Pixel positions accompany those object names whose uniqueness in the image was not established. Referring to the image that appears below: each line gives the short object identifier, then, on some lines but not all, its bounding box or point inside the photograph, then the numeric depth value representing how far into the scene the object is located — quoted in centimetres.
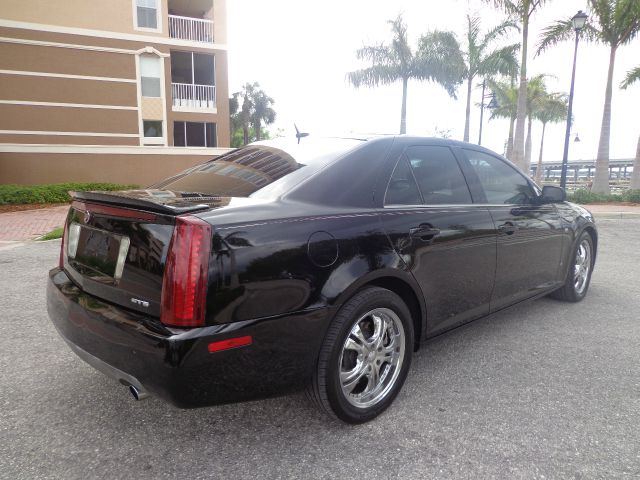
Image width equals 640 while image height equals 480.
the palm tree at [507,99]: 3241
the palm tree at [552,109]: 3809
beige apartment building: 1920
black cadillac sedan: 199
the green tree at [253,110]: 5344
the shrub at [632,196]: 1852
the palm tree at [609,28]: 1792
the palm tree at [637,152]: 2048
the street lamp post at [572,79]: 1612
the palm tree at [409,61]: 2677
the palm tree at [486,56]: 2302
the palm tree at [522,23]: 1858
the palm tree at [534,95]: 3625
